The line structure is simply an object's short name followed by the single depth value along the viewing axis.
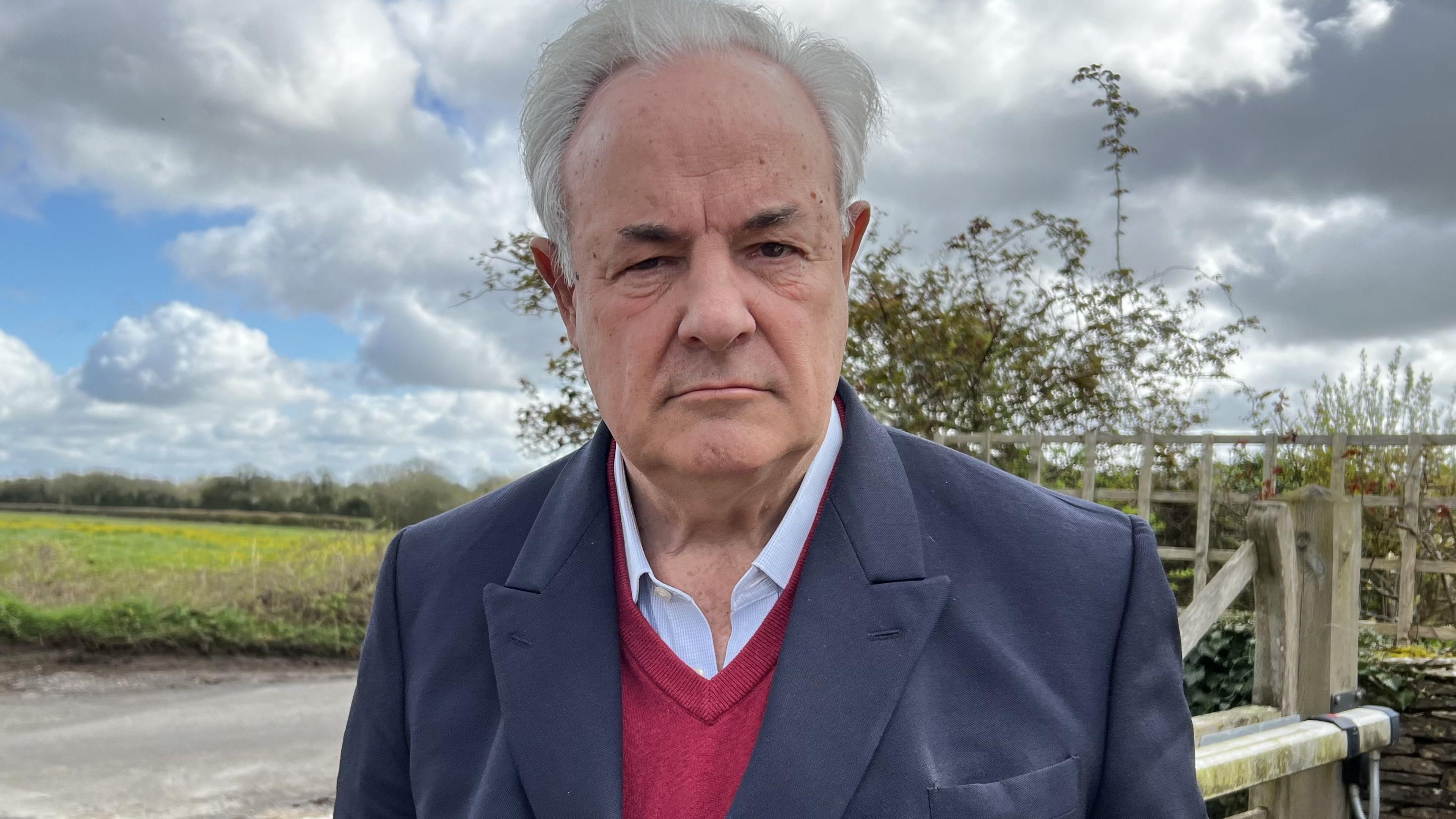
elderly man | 1.38
